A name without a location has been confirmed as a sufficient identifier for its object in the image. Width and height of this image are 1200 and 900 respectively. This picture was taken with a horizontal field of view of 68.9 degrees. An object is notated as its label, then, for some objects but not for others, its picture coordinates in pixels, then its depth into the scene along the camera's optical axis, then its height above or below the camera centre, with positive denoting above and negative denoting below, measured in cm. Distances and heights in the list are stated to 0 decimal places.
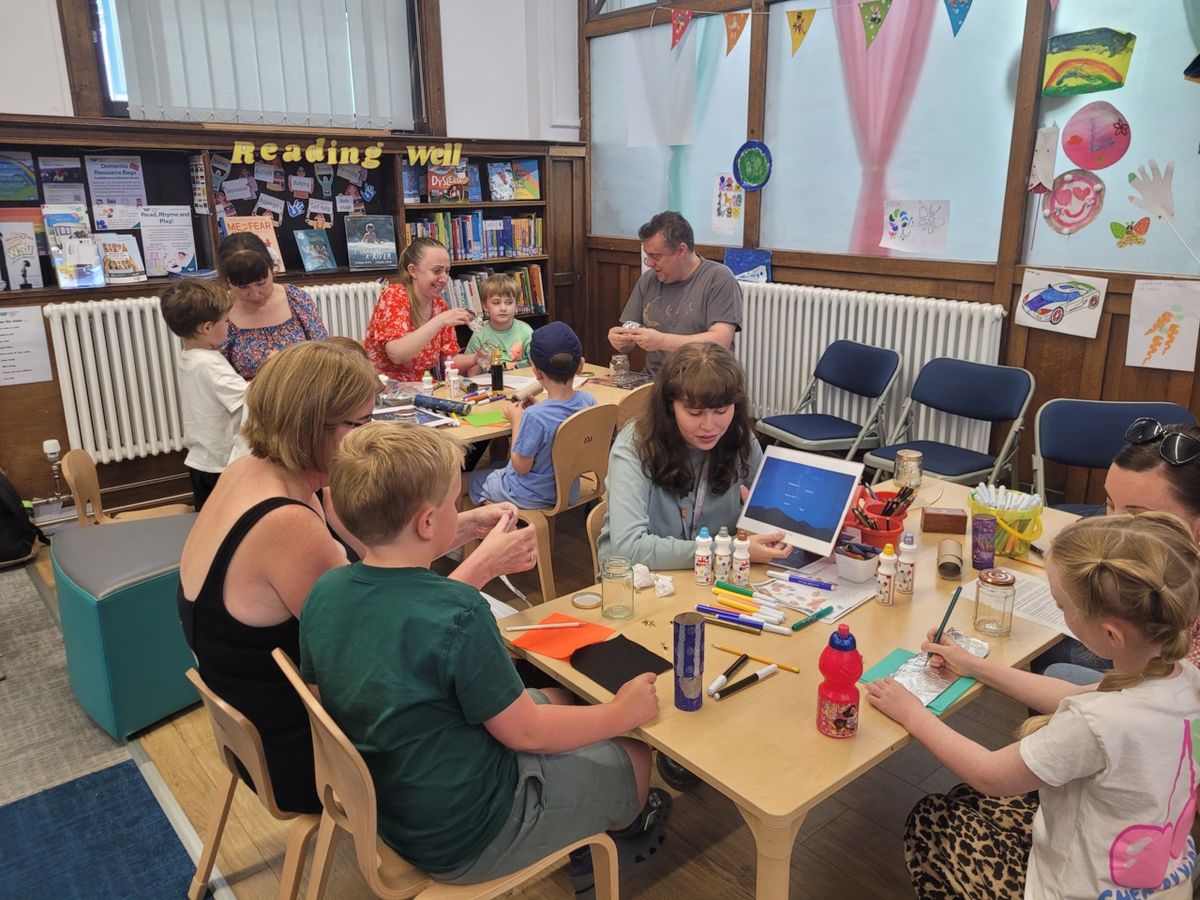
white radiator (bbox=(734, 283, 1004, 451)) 427 -66
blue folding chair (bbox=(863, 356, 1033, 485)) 379 -88
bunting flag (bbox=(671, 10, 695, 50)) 522 +109
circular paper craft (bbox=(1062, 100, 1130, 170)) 370 +29
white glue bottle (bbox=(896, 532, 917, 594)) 195 -77
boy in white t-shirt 330 -60
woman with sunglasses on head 187 -57
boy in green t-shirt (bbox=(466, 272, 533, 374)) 449 -60
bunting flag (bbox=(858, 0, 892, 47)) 436 +94
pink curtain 434 +63
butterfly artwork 369 -10
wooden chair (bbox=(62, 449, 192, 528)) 302 -90
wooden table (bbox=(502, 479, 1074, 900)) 134 -86
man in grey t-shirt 414 -42
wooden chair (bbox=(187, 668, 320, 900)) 165 -105
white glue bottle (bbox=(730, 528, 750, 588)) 197 -78
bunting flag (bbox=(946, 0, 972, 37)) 400 +88
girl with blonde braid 129 -77
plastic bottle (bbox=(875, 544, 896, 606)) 188 -78
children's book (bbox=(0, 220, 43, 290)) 415 -19
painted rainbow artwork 365 +60
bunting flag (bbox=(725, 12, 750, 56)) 491 +101
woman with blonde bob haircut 164 -62
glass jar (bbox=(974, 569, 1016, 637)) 181 -80
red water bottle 142 -76
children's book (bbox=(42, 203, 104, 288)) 424 -15
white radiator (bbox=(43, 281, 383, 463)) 427 -80
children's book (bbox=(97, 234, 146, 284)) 443 -22
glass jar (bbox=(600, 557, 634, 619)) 189 -80
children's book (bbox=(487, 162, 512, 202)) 573 +19
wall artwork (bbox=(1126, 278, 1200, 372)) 356 -47
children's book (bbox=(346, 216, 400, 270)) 521 -17
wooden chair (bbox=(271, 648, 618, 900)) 138 -106
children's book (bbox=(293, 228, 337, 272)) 507 -21
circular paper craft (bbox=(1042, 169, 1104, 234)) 381 +3
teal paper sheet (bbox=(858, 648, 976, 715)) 158 -85
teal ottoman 260 -122
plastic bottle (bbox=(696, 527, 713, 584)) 201 -77
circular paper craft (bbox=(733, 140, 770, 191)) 507 +25
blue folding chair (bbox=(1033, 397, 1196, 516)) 340 -86
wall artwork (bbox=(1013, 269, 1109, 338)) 384 -41
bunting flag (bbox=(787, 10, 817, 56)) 465 +96
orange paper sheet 175 -84
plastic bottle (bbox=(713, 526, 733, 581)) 200 -77
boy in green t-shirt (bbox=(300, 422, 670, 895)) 139 -74
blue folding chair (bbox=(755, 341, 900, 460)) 433 -101
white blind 438 +79
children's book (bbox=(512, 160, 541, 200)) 586 +19
